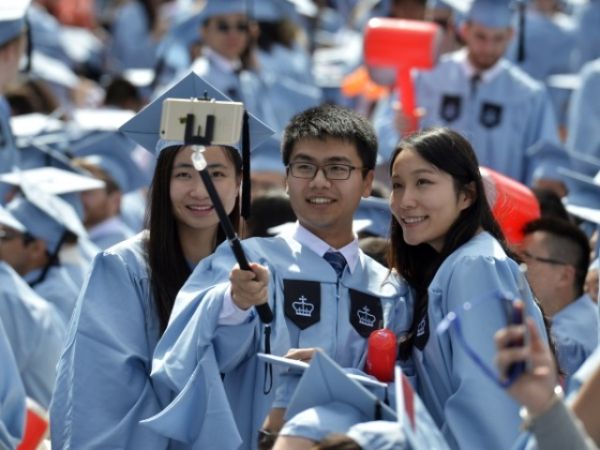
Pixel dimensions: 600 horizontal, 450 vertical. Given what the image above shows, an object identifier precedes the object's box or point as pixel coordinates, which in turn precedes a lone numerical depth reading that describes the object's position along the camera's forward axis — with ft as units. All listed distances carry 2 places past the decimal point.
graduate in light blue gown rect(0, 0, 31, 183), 26.50
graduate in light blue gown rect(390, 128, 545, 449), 15.65
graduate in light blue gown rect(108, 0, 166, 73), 50.21
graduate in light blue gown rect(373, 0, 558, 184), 29.43
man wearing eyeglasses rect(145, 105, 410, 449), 16.02
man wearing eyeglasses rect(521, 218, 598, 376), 21.18
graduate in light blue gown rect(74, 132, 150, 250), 29.12
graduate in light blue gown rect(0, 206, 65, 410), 21.93
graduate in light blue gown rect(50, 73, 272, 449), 17.60
